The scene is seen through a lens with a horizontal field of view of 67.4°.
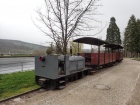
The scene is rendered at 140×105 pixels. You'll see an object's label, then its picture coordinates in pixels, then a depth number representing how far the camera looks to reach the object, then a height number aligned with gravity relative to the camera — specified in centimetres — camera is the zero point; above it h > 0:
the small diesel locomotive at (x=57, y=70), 511 -103
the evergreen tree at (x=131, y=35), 2838 +468
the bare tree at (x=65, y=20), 717 +219
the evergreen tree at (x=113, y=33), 3109 +554
